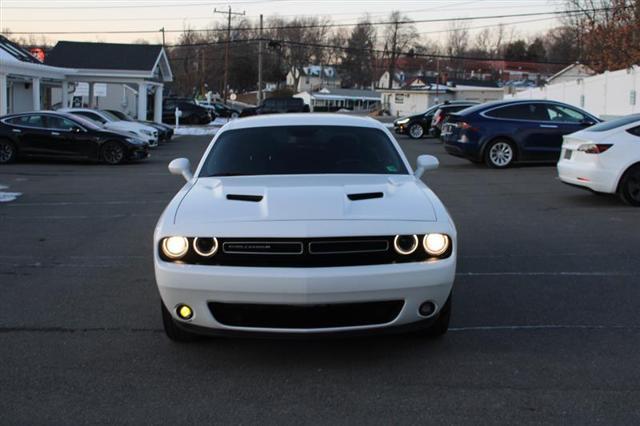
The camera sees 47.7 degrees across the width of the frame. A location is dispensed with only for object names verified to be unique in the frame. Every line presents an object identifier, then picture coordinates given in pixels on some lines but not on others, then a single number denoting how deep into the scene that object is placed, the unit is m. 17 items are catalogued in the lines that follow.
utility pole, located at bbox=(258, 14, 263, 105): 60.25
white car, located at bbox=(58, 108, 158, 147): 25.01
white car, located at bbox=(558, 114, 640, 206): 10.64
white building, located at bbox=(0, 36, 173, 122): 31.54
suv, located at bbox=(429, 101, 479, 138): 29.27
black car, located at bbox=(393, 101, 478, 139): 32.81
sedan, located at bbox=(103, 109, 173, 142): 29.19
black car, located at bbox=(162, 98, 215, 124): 50.04
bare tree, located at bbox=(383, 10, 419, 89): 111.75
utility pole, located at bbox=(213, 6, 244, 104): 61.51
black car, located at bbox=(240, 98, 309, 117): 53.12
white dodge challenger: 4.20
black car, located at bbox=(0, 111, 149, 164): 19.53
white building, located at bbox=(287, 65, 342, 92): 122.43
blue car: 17.12
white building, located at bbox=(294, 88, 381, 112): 100.50
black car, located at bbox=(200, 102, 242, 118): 59.09
